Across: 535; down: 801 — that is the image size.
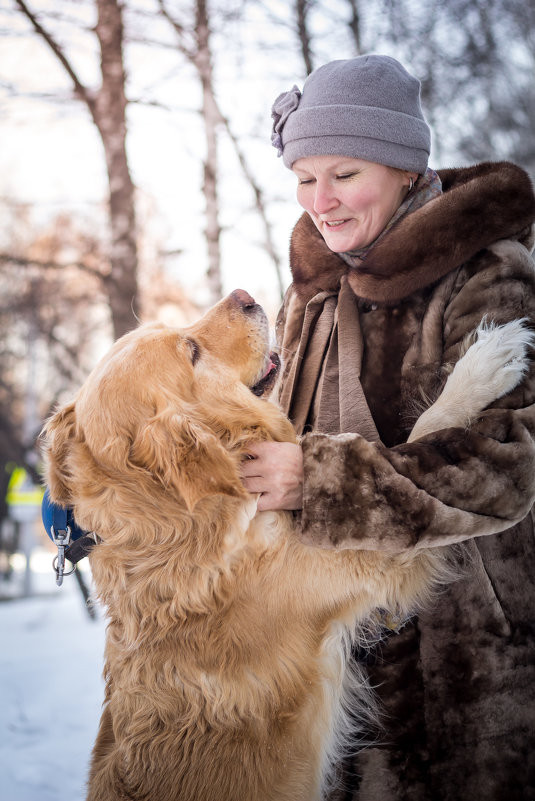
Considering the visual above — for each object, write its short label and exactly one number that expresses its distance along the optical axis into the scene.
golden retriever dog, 1.75
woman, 1.63
